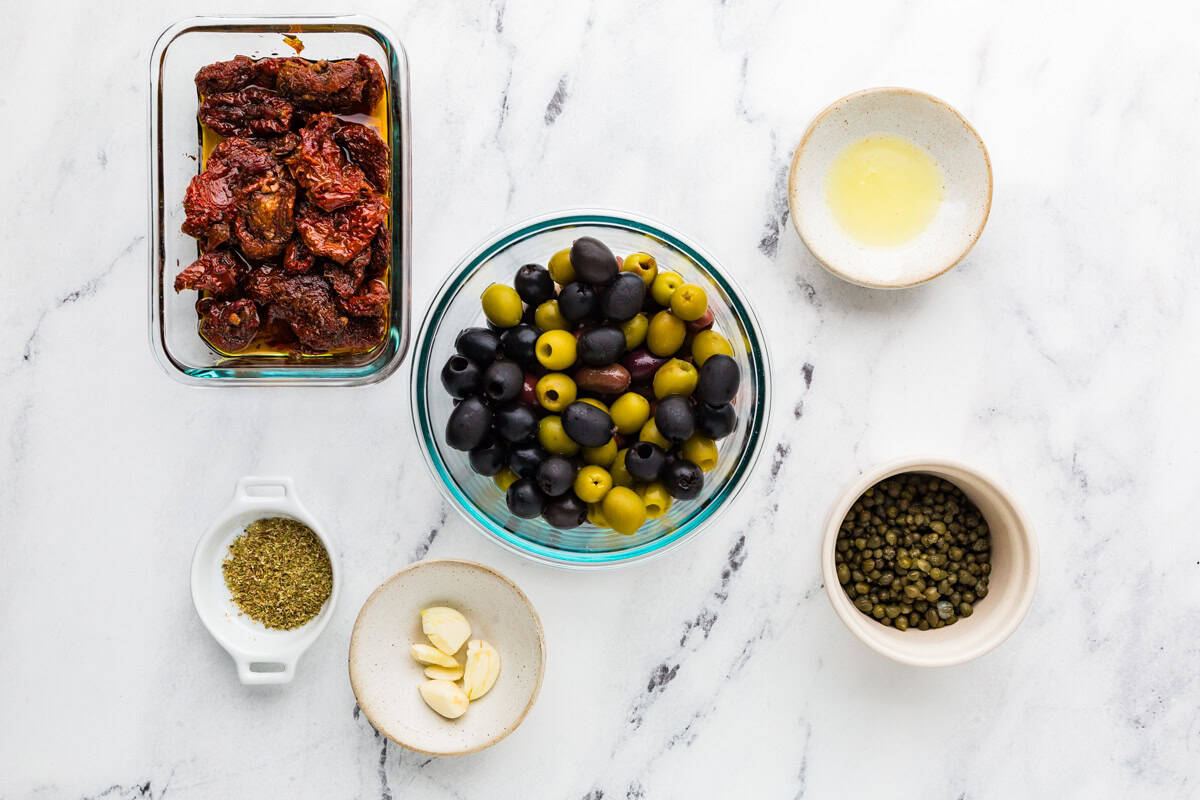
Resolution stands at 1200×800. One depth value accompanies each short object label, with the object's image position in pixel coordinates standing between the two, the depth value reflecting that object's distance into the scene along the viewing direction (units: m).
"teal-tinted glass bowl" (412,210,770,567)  0.80
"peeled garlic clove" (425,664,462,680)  0.85
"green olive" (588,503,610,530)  0.77
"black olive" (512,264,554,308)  0.77
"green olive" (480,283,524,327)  0.77
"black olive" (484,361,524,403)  0.75
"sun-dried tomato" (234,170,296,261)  0.79
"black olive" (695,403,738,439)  0.76
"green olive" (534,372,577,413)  0.76
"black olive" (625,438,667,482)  0.75
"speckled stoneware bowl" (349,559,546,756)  0.84
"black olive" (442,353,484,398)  0.76
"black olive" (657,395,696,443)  0.75
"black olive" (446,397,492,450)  0.75
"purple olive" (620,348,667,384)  0.77
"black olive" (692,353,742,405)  0.75
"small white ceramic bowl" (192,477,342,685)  0.85
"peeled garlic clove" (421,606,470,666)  0.84
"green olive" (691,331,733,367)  0.77
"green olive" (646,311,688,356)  0.76
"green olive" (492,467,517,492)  0.78
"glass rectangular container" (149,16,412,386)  0.81
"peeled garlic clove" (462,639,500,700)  0.85
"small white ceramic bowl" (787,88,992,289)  0.85
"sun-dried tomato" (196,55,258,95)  0.80
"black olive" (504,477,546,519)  0.76
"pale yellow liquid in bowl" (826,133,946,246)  0.86
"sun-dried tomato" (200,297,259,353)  0.80
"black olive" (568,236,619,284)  0.75
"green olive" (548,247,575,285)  0.77
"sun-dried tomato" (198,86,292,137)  0.80
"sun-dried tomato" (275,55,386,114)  0.79
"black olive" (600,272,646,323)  0.75
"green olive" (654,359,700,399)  0.76
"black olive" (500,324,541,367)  0.76
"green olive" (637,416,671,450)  0.77
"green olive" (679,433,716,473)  0.77
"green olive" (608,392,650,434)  0.76
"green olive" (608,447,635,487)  0.77
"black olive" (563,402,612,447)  0.75
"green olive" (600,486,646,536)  0.76
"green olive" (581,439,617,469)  0.77
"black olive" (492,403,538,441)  0.75
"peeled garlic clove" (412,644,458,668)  0.85
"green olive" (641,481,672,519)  0.77
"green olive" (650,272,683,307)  0.76
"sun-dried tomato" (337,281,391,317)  0.80
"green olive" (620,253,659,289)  0.77
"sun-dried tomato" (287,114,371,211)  0.79
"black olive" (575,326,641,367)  0.75
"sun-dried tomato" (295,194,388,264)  0.79
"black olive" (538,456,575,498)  0.75
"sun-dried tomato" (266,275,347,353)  0.80
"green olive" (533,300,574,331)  0.77
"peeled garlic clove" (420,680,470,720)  0.84
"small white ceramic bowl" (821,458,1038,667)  0.83
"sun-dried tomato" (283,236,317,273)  0.80
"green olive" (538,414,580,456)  0.76
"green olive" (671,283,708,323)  0.75
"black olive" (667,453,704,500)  0.75
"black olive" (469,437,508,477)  0.77
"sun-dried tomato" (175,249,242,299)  0.79
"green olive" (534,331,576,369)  0.76
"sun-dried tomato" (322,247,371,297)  0.80
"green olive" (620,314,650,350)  0.77
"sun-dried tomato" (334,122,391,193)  0.80
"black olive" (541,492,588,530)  0.76
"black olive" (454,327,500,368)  0.76
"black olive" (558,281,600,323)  0.75
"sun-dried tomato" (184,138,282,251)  0.79
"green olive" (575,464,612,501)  0.76
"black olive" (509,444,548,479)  0.76
